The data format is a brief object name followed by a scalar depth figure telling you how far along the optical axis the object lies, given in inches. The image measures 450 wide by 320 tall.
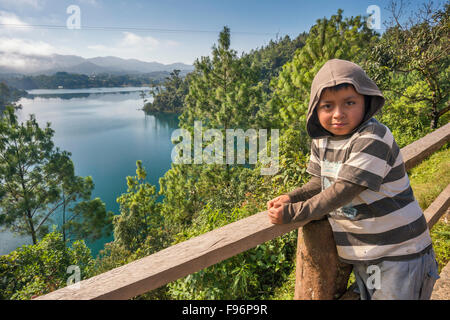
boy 27.7
